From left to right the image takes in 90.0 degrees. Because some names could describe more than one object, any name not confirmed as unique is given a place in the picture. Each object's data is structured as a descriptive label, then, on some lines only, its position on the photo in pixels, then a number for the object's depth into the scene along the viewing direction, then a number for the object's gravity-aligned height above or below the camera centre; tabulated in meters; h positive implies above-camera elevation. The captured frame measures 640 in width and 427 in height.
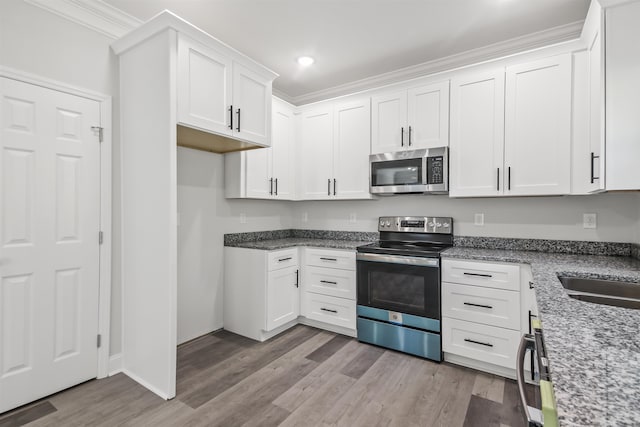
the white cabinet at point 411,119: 2.90 +0.90
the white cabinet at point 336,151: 3.36 +0.68
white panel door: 1.97 -0.21
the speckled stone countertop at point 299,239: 3.27 -0.33
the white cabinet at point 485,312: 2.35 -0.76
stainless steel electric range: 2.67 -0.70
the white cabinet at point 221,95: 2.21 +0.91
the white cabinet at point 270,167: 3.23 +0.48
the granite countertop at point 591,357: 0.58 -0.35
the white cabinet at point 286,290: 3.10 -0.79
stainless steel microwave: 2.88 +0.39
